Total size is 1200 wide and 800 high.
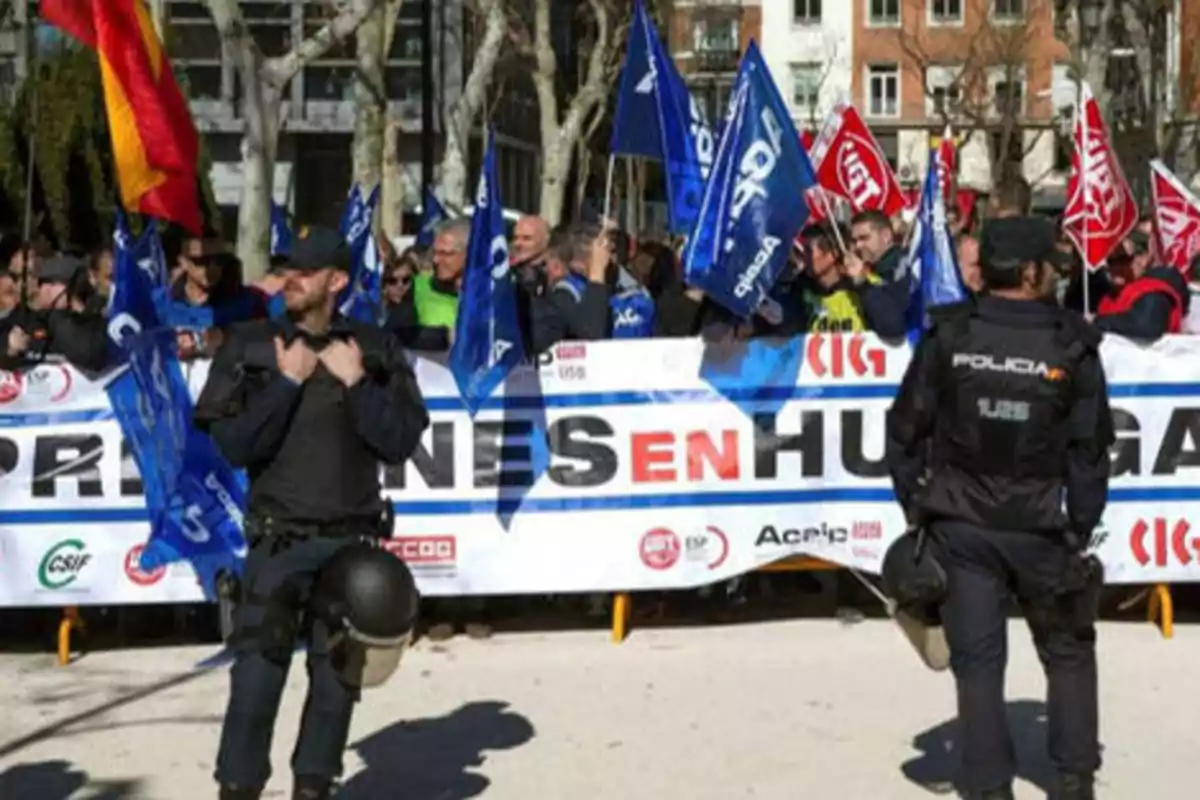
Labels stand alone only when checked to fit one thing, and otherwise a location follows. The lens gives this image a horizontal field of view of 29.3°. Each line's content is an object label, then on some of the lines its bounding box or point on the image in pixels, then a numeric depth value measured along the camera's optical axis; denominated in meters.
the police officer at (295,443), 6.75
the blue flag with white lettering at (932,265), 10.88
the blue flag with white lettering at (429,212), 16.04
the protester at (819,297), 10.99
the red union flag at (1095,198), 12.91
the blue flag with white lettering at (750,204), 10.55
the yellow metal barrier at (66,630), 10.47
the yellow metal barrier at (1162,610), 10.68
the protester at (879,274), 10.73
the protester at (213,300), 10.18
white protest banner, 10.61
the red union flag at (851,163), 15.01
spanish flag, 10.07
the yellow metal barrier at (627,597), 10.71
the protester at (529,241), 11.75
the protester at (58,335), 10.41
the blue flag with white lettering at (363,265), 11.37
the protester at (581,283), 10.82
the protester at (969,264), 11.39
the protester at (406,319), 10.77
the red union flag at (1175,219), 13.39
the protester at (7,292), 11.91
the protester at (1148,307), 10.74
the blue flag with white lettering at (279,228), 16.52
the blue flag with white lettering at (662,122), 11.69
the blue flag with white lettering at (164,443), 10.13
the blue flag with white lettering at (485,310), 10.37
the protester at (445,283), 10.95
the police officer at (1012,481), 6.98
